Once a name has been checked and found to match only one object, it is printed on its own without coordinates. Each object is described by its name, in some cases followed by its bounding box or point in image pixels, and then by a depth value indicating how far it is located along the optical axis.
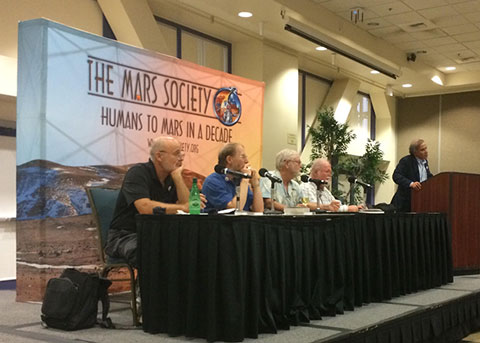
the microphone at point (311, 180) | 3.98
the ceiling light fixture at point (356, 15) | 7.76
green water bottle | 3.12
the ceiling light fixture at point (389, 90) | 11.05
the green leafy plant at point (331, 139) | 9.12
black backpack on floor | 3.01
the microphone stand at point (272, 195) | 3.65
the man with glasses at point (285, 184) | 4.61
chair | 3.50
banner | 4.09
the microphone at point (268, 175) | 3.63
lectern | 5.44
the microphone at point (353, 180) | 4.36
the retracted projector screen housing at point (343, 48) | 7.16
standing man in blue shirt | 6.00
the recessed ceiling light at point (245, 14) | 6.91
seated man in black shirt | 3.29
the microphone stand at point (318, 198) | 4.02
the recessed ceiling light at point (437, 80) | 10.87
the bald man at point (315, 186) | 4.96
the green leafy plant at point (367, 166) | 9.65
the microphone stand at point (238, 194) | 3.19
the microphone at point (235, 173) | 3.30
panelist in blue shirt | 3.84
